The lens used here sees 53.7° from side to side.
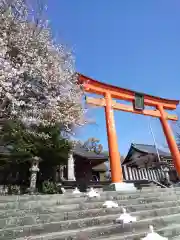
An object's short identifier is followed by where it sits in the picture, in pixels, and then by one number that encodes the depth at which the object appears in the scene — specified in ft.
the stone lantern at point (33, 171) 30.05
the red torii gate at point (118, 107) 25.43
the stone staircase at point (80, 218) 10.37
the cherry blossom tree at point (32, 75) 25.45
